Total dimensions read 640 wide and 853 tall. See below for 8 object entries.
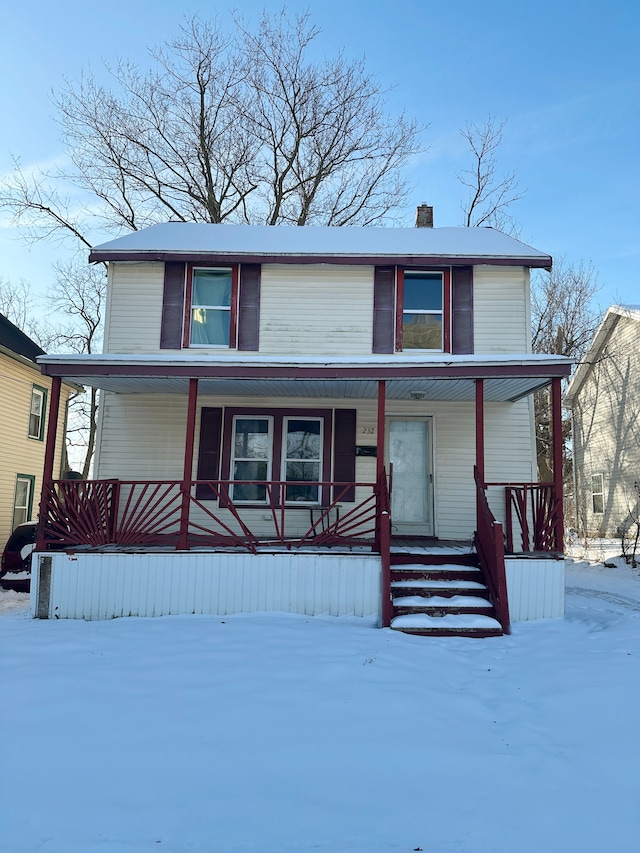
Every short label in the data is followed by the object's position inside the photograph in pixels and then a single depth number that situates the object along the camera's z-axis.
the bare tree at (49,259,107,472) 27.20
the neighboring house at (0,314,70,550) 15.32
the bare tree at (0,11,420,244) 20.55
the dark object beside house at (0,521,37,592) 12.46
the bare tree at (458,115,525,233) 20.77
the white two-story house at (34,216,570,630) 9.98
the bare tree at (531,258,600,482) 23.64
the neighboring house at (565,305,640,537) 16.86
